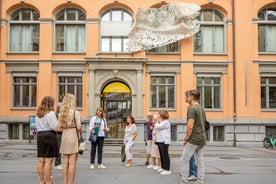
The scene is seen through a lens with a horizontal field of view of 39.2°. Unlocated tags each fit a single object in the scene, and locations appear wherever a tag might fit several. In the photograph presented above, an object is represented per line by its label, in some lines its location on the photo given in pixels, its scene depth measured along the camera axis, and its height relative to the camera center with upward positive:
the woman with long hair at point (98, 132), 12.31 -0.82
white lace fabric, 26.16 +5.52
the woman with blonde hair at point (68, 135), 8.05 -0.60
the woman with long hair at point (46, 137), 8.14 -0.65
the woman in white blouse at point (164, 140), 10.97 -0.96
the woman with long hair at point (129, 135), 13.23 -0.99
